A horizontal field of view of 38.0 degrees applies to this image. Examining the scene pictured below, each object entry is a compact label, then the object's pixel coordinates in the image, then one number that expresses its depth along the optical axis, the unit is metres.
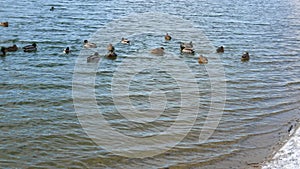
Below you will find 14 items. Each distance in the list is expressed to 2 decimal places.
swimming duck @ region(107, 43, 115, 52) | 21.38
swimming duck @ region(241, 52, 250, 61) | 21.31
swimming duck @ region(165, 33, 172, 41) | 24.48
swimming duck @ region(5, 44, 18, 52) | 20.22
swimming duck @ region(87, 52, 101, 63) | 19.69
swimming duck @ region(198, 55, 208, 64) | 20.50
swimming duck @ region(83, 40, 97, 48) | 21.75
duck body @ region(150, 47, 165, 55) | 21.34
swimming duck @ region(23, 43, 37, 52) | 20.19
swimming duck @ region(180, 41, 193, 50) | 22.42
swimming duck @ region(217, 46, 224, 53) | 22.31
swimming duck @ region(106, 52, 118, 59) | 20.59
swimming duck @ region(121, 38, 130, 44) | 23.03
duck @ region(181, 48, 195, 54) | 22.13
